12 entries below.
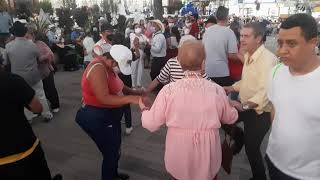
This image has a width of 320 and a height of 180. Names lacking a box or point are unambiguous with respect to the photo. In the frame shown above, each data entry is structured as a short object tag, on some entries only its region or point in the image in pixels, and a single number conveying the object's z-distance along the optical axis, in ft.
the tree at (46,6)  59.76
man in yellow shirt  7.20
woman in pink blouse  5.35
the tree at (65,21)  40.44
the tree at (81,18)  41.24
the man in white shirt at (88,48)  17.56
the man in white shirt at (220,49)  11.43
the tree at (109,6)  75.54
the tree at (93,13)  46.58
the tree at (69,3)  71.06
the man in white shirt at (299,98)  4.40
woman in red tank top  7.04
